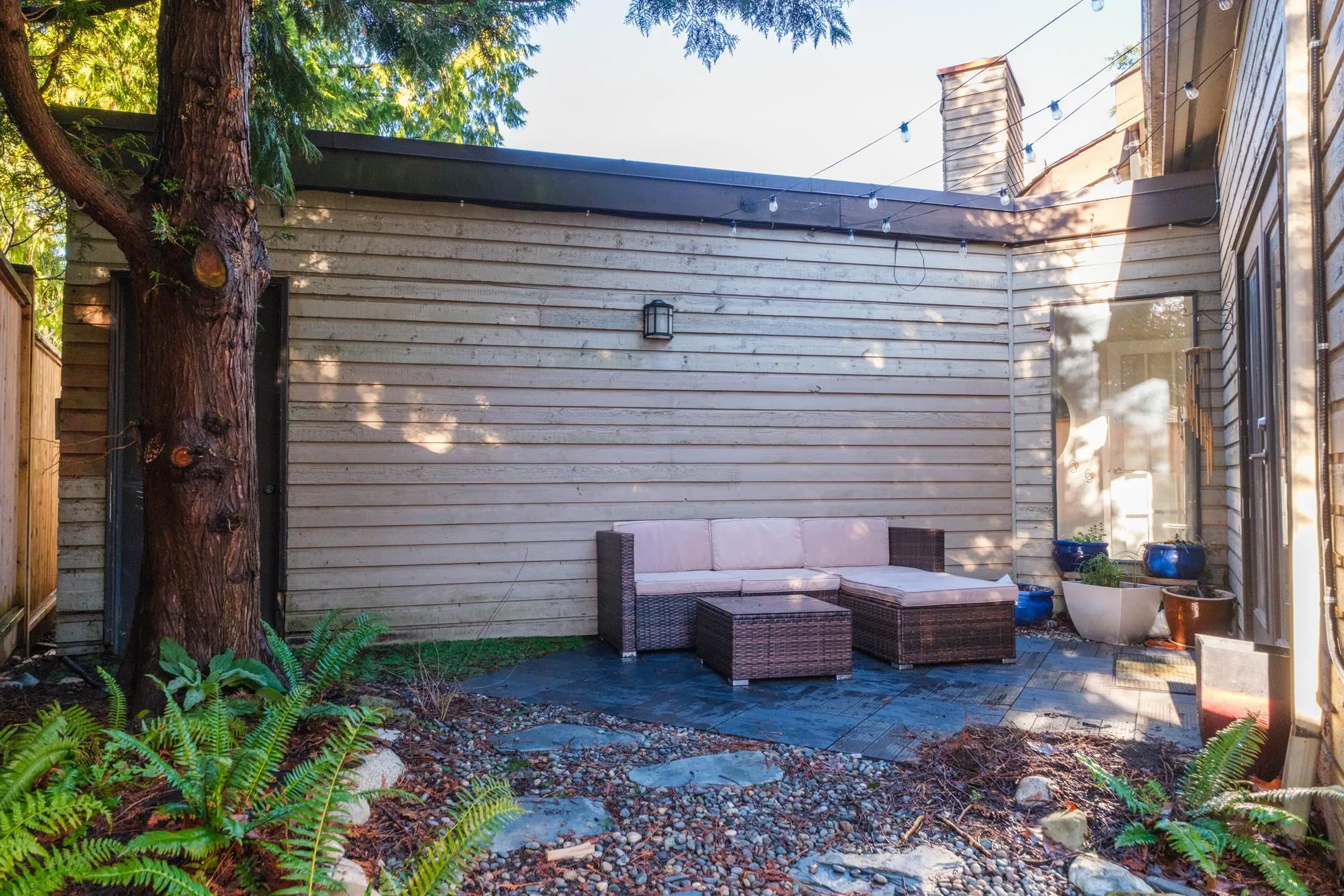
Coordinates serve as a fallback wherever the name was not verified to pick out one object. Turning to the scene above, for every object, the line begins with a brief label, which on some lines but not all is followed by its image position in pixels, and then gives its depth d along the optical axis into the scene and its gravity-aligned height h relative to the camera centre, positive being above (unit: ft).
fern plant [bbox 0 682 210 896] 4.90 -2.38
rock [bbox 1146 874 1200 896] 6.51 -3.36
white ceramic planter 16.35 -2.98
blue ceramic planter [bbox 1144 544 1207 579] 16.70 -2.03
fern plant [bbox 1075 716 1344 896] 6.56 -3.05
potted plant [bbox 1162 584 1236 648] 15.70 -2.92
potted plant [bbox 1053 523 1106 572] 17.90 -1.91
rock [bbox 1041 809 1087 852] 7.30 -3.25
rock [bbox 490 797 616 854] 7.33 -3.33
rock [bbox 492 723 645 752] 10.07 -3.45
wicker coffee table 13.29 -2.91
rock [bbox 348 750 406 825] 7.19 -2.99
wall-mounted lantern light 17.30 +2.90
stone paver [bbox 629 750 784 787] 8.86 -3.40
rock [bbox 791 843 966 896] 6.66 -3.38
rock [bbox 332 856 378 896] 5.68 -2.88
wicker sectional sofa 14.56 -2.25
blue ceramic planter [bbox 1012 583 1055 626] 18.20 -3.19
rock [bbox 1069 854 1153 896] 6.51 -3.30
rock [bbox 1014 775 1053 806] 8.13 -3.25
